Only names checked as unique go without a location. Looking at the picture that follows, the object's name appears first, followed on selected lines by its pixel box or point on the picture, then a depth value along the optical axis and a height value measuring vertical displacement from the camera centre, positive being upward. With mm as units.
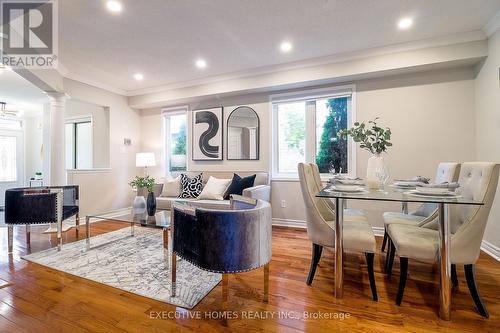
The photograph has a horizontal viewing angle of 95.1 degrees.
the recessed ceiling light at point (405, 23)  2438 +1558
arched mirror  4102 +591
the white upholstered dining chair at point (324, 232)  1712 -531
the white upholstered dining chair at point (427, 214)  2043 -500
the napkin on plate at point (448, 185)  1615 -150
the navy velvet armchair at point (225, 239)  1435 -468
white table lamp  4523 +146
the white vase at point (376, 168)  2182 -28
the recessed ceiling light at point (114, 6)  2168 +1561
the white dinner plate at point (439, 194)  1548 -203
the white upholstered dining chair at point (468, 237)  1452 -520
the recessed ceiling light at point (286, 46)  2934 +1580
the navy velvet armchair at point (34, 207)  2582 -451
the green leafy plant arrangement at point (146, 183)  2855 -199
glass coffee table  2240 -564
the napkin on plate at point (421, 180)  2215 -149
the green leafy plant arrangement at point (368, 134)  2328 +288
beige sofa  3211 -331
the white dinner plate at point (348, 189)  1777 -185
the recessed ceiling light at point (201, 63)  3438 +1593
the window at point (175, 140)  4859 +595
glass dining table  1446 -359
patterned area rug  1834 -978
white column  3654 +454
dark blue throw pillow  3539 -277
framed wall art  4363 +634
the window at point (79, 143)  5262 +587
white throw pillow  3623 -363
